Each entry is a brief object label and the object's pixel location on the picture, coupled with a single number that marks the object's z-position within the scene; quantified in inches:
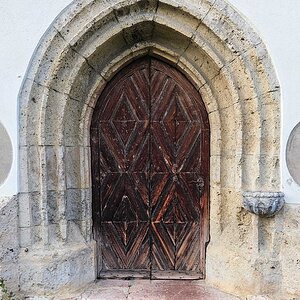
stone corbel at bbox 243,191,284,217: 117.0
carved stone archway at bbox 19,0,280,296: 120.5
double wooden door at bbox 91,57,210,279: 138.4
